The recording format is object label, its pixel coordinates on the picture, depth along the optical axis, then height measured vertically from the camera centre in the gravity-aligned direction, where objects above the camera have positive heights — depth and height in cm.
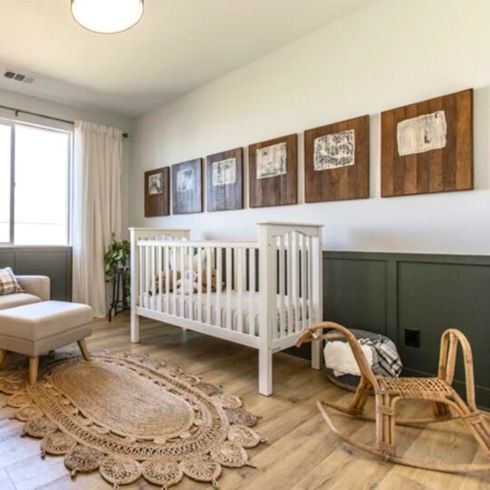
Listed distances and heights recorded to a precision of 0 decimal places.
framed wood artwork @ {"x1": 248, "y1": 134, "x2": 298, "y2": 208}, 283 +59
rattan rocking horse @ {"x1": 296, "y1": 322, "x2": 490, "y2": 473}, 141 -67
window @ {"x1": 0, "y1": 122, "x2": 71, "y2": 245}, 373 +62
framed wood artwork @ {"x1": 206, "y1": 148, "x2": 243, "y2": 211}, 326 +59
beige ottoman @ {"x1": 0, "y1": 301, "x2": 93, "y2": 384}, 226 -60
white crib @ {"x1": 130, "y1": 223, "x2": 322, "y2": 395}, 213 -35
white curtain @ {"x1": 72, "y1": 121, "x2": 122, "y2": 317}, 406 +43
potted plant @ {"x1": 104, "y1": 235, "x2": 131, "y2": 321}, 419 -33
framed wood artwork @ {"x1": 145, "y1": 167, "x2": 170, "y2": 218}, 410 +58
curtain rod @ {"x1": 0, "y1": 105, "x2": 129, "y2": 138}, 367 +139
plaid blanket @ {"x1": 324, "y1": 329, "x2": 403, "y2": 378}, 209 -71
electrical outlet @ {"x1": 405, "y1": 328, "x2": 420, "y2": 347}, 221 -62
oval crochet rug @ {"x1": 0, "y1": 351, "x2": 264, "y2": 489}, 144 -92
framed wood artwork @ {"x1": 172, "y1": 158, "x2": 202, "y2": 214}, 369 +59
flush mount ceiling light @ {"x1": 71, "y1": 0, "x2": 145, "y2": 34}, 193 +130
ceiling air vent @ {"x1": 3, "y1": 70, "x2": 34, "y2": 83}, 336 +160
